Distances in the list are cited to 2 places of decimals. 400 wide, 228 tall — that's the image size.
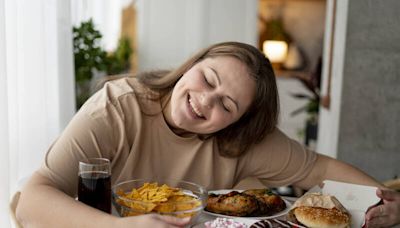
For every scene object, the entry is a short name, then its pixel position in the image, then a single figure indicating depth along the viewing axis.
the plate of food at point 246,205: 1.30
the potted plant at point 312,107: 4.20
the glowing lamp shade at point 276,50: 6.89
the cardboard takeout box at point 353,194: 1.45
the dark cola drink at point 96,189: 1.13
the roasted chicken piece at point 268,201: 1.34
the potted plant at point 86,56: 2.81
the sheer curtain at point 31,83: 1.66
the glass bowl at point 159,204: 1.13
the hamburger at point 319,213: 1.24
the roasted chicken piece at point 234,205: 1.29
